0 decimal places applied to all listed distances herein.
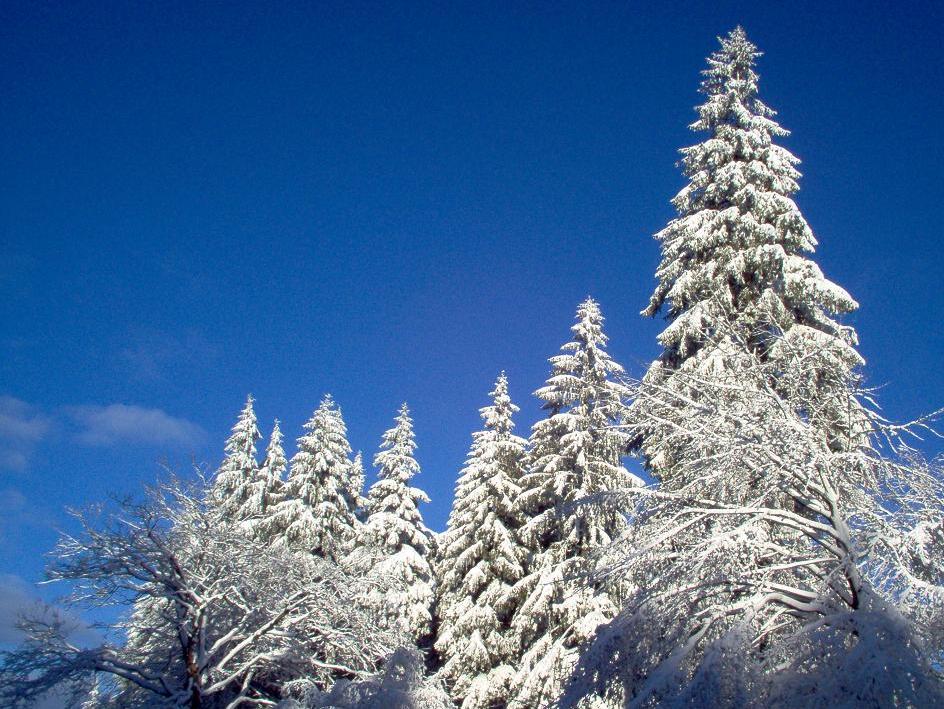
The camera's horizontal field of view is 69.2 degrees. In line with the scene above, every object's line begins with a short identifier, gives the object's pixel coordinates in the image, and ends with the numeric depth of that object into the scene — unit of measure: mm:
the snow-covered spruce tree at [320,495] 24016
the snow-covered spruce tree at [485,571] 18797
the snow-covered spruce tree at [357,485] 28855
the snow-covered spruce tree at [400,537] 22250
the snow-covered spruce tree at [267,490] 24367
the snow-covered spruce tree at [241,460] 28241
